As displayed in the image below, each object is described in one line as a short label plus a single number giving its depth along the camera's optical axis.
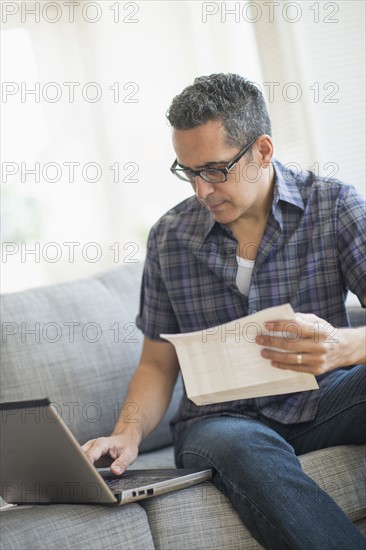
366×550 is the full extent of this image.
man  2.67
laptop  2.40
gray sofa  2.46
